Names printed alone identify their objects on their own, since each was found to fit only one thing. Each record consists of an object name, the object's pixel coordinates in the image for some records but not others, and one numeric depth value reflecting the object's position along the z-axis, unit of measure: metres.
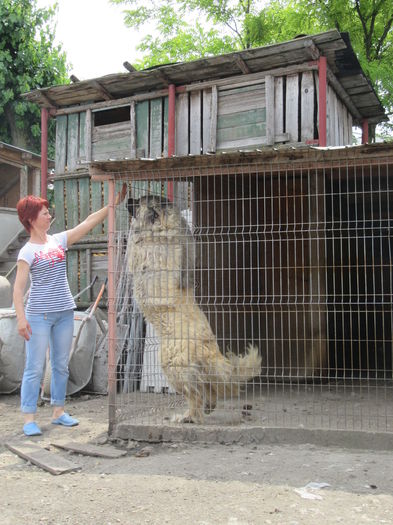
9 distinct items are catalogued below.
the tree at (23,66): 18.52
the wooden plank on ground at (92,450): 4.61
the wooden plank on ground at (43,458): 4.26
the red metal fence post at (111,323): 5.12
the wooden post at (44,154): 9.72
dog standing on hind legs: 5.12
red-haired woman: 5.14
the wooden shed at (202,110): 7.53
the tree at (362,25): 12.79
